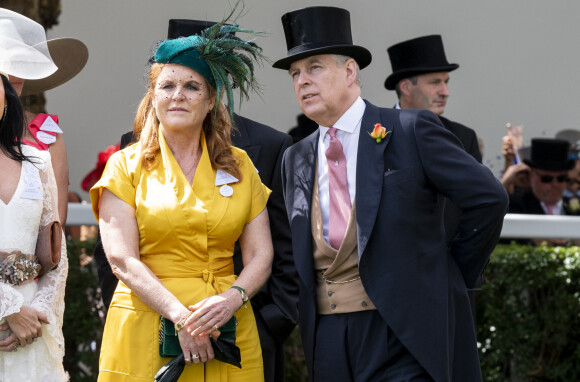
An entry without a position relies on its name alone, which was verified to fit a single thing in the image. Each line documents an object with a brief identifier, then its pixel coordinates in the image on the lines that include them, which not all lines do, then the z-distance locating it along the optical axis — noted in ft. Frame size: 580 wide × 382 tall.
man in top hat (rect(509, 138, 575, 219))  56.80
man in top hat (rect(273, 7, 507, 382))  27.50
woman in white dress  26.37
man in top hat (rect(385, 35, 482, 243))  46.29
